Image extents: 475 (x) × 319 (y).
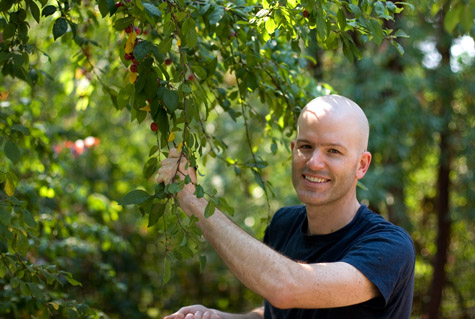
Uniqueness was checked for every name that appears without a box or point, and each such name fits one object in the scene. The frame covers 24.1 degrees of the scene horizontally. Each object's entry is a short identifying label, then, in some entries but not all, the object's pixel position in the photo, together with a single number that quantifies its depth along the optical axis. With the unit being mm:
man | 1998
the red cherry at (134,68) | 2129
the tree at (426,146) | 4481
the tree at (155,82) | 2039
